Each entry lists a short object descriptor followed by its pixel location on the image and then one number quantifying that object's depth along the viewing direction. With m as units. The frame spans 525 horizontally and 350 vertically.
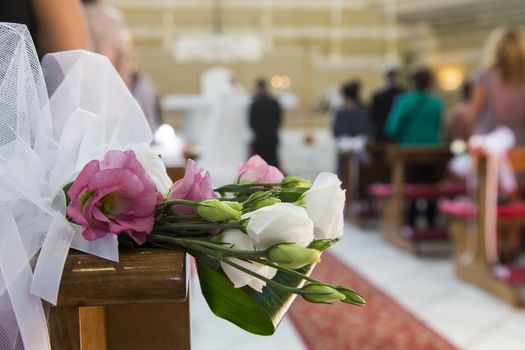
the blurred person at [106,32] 2.96
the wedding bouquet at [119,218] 0.69
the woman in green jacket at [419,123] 7.33
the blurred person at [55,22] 1.20
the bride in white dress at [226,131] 10.91
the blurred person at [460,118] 8.74
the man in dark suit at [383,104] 8.78
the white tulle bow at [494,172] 4.98
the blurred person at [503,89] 5.51
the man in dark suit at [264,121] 9.89
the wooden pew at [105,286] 0.68
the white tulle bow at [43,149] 0.70
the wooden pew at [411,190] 6.82
